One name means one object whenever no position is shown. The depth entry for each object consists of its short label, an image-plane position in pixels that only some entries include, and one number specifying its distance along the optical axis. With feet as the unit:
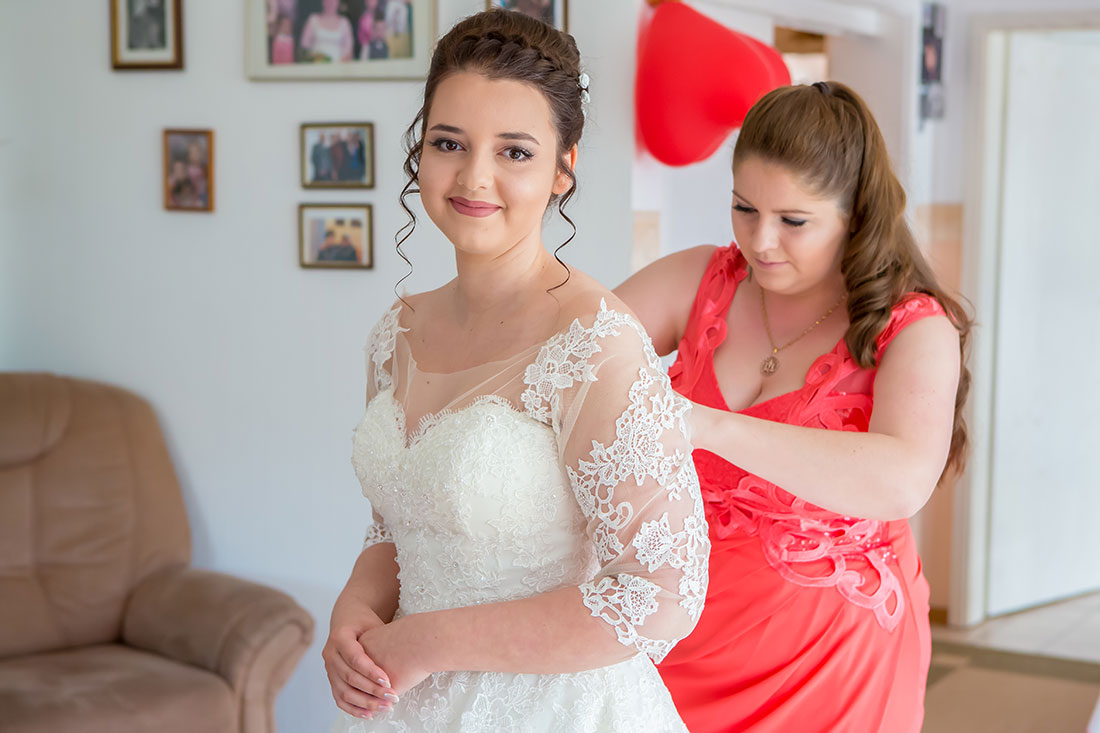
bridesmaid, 5.42
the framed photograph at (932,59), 14.29
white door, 15.37
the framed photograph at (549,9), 9.61
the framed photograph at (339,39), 9.88
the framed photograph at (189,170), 10.62
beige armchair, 9.06
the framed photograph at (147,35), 10.59
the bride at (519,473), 4.10
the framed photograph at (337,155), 10.15
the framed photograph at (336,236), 10.25
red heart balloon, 9.01
